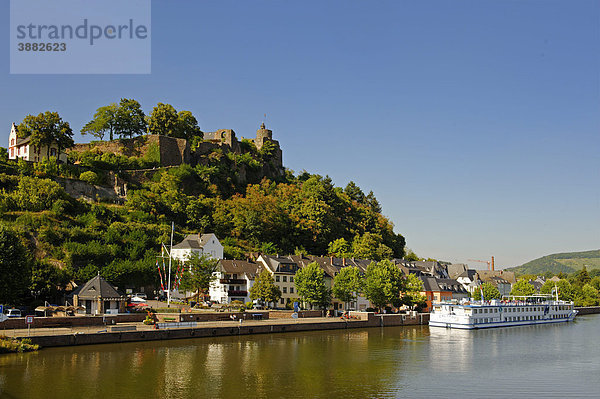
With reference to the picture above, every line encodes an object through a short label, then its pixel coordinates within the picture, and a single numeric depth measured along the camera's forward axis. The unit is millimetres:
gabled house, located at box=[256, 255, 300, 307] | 75625
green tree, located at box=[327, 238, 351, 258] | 93812
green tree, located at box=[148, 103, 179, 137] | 94375
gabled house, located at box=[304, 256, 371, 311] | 79062
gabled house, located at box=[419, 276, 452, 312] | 91006
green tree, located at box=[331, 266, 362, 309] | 73312
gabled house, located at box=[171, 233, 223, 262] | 73688
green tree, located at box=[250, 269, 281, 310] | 69250
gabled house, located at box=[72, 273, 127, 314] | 53469
